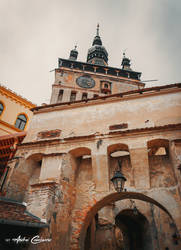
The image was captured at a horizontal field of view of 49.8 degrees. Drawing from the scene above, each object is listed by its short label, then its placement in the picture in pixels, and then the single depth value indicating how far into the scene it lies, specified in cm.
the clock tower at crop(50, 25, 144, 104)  2230
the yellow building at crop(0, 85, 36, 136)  1971
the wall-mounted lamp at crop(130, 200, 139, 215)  1106
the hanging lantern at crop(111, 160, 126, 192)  626
